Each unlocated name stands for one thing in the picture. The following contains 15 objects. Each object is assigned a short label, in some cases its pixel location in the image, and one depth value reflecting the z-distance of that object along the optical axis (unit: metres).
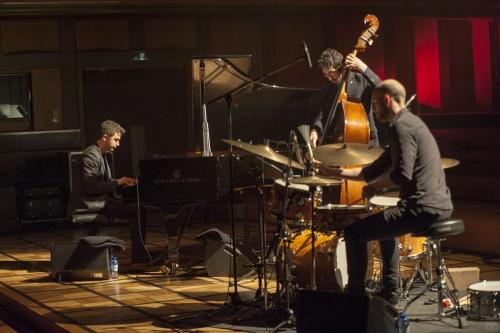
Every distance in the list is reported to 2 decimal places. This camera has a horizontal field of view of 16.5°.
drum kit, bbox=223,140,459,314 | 10.19
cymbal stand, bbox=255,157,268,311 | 11.01
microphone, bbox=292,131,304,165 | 10.55
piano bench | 14.90
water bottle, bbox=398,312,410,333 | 8.96
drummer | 9.41
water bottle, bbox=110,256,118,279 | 14.00
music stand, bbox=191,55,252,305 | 14.87
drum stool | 9.60
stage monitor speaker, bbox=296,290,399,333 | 8.63
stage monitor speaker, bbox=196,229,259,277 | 13.57
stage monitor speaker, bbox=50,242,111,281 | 13.95
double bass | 12.08
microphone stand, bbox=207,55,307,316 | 10.57
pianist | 14.62
